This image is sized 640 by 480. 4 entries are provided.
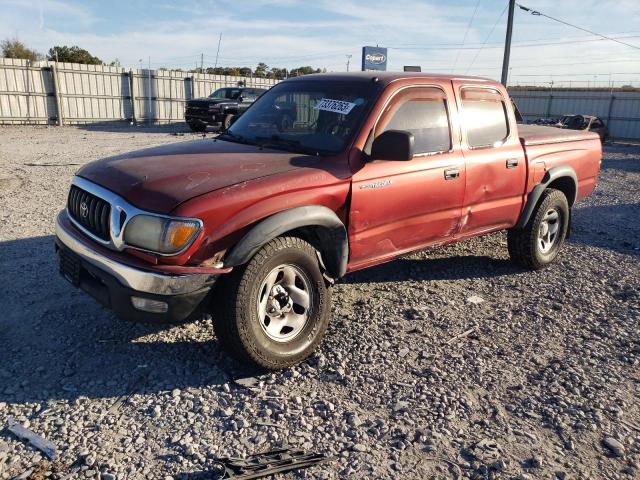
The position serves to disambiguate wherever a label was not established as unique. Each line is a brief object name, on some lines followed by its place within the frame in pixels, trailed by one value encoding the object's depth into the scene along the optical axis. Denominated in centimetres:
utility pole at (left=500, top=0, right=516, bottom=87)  2372
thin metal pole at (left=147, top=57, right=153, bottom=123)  2652
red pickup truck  314
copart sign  2766
